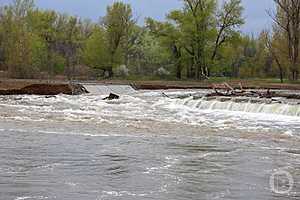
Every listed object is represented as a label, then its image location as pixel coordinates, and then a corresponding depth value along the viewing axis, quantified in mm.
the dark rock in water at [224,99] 32381
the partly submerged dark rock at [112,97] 39938
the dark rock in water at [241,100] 31069
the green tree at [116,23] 71312
